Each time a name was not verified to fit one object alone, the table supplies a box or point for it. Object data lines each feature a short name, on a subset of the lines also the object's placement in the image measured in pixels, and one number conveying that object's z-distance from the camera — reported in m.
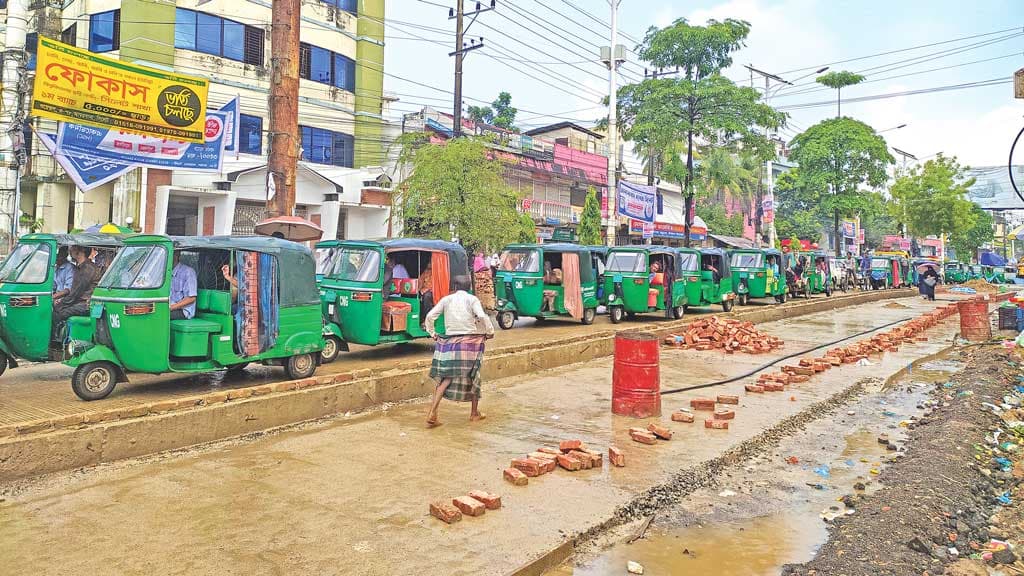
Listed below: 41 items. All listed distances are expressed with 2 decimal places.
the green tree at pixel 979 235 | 65.78
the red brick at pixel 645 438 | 6.51
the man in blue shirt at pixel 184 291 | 7.48
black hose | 9.59
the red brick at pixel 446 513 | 4.40
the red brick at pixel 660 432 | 6.66
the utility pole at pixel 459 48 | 20.66
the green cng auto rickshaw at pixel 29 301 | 7.89
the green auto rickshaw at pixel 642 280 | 17.05
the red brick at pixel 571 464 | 5.60
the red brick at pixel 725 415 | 7.43
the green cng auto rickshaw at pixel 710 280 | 19.06
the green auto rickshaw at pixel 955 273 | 48.72
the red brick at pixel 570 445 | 5.89
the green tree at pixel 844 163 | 39.25
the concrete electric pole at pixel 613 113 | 23.30
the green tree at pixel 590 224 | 29.69
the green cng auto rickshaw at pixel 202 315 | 6.89
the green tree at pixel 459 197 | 19.16
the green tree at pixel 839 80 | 38.44
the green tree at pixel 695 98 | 26.56
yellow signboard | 13.45
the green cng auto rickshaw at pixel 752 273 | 23.53
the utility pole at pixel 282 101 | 10.48
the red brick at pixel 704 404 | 8.05
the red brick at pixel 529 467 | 5.44
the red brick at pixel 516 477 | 5.23
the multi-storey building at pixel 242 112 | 19.92
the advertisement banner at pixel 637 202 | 31.27
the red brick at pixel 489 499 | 4.66
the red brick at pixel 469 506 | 4.52
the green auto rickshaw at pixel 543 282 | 15.40
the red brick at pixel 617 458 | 5.77
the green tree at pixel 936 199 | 47.56
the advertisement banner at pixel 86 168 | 15.13
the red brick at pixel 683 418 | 7.41
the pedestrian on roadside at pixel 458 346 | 7.05
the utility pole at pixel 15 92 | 14.62
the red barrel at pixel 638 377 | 7.66
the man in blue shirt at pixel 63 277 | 8.57
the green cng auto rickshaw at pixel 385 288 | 10.01
